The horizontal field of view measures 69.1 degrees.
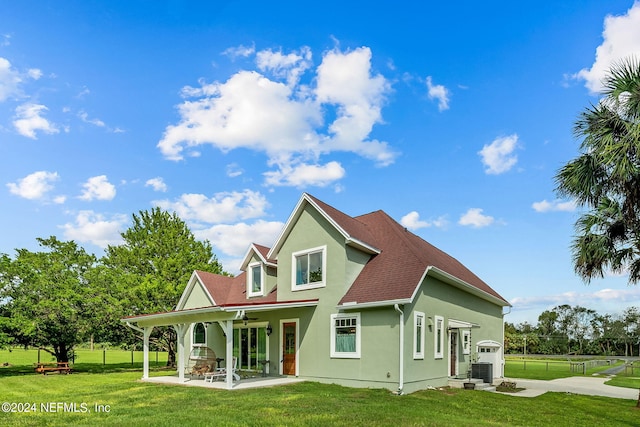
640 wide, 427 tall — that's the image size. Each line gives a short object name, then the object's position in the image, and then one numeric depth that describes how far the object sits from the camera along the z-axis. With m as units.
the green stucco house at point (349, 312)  15.83
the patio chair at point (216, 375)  16.91
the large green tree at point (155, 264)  27.19
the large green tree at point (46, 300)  24.11
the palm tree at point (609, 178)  13.33
